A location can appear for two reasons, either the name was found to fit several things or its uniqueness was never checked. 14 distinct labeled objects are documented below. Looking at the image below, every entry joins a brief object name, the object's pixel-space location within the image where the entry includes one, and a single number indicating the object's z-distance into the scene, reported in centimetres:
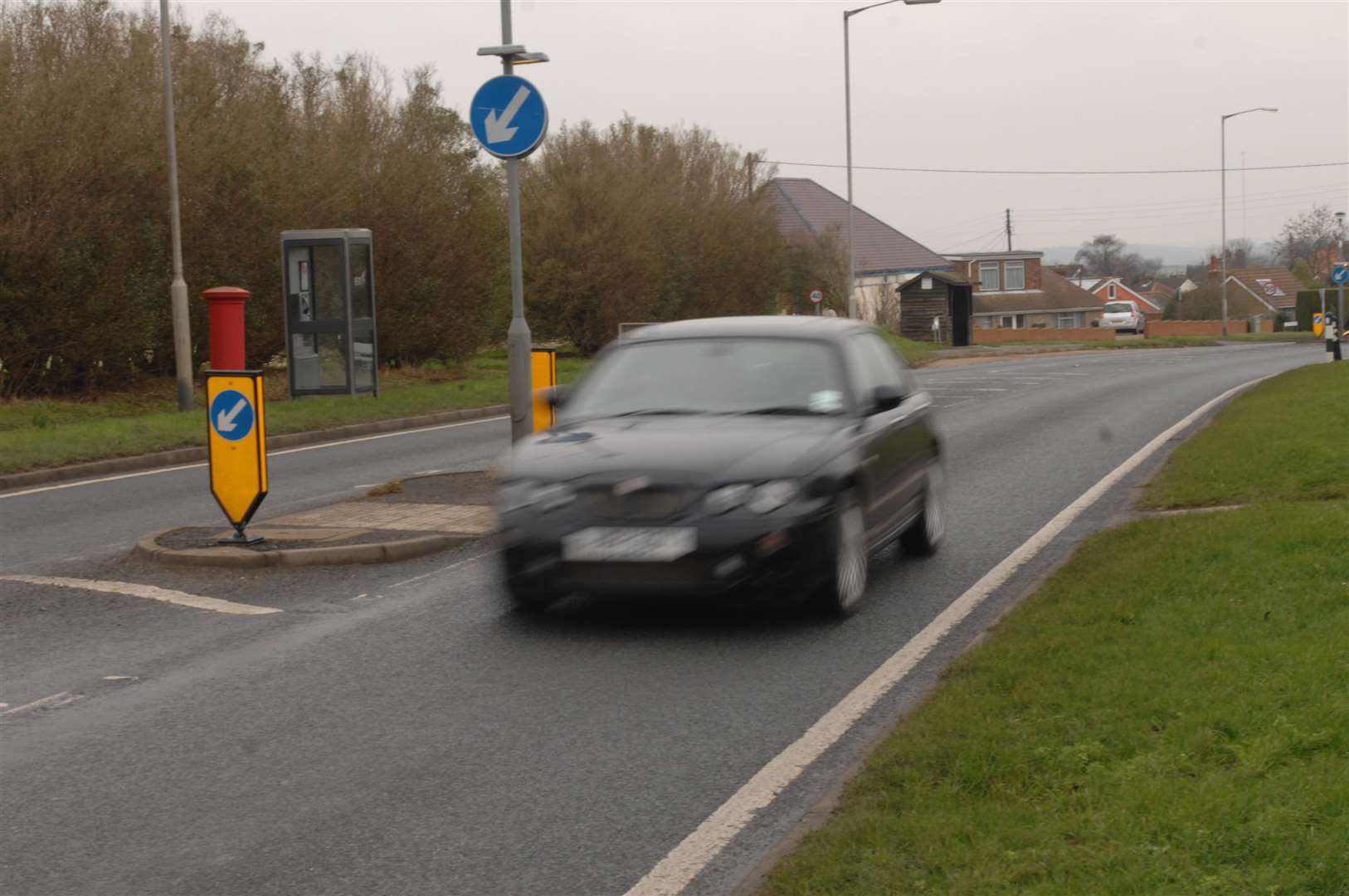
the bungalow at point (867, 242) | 7994
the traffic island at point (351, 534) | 985
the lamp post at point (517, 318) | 1279
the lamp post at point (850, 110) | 4297
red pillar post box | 2290
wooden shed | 6988
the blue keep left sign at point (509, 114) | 1247
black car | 743
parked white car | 7700
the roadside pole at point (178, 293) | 2189
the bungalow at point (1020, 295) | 10781
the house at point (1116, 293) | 13238
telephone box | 2488
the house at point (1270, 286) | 12106
